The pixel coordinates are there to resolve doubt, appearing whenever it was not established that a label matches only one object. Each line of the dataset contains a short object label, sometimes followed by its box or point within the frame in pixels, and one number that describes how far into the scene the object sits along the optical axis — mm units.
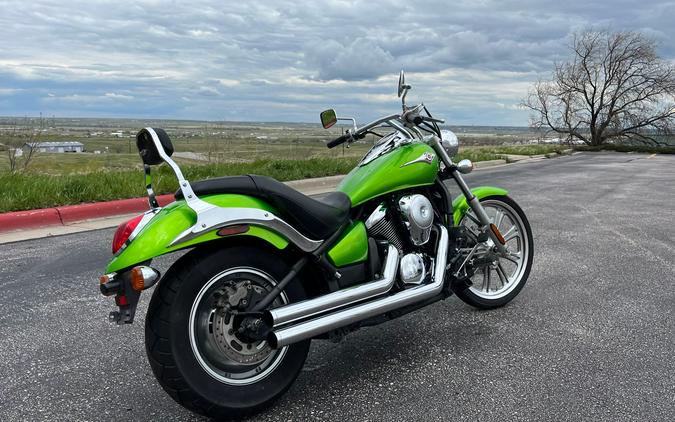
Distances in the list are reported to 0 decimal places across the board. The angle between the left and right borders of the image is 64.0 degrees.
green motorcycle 2453
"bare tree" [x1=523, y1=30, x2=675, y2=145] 35250
